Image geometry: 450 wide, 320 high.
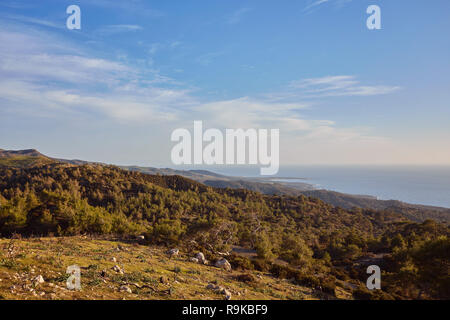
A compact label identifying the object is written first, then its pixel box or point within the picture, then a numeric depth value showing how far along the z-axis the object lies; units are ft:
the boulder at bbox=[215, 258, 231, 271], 75.10
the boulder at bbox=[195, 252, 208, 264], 77.97
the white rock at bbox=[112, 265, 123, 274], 41.63
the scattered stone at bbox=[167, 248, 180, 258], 78.37
